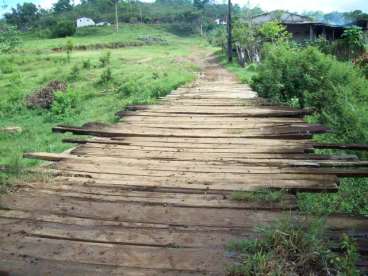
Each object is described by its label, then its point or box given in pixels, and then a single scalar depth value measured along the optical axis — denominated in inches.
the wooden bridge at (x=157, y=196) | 113.4
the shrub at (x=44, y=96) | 603.7
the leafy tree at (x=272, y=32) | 969.6
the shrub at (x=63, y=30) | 1952.5
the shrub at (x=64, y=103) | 551.4
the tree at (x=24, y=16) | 2576.3
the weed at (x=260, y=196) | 148.6
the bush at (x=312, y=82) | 374.3
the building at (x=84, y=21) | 2694.4
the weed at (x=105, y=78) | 725.8
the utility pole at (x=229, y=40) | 1001.4
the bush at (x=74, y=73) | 788.9
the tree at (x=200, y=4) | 3145.7
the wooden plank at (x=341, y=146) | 220.8
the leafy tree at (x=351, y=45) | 833.5
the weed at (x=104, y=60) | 934.6
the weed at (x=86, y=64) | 888.3
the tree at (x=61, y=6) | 3088.1
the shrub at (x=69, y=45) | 1183.5
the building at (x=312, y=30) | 1233.6
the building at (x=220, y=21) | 2934.1
